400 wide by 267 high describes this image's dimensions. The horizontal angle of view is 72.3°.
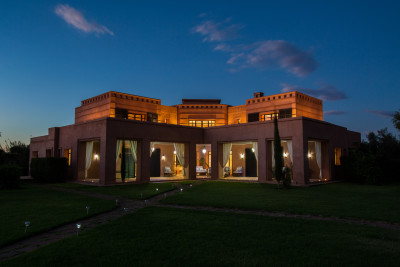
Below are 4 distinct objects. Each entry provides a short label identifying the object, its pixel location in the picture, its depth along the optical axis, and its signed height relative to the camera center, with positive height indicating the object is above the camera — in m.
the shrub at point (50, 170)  16.23 -0.62
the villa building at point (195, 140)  15.09 +1.27
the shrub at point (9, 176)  13.27 -0.82
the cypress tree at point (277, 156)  13.35 +0.21
